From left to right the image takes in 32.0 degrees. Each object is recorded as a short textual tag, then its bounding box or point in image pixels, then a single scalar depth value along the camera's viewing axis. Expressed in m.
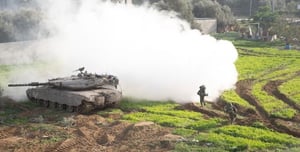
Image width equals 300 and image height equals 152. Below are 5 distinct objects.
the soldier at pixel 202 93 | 26.39
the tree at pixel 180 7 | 71.19
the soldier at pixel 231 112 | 22.57
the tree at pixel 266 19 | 74.81
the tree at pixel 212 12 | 85.31
